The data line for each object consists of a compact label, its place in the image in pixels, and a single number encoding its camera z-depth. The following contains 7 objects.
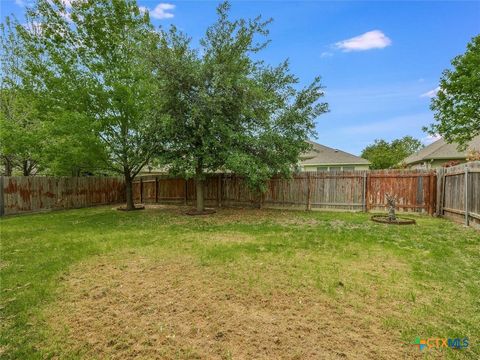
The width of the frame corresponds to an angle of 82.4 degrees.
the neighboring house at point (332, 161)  22.67
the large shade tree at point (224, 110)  9.59
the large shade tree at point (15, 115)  11.21
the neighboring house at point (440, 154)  19.61
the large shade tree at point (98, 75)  9.92
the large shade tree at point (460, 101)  15.32
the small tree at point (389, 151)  35.99
